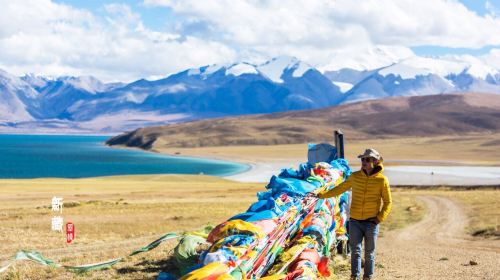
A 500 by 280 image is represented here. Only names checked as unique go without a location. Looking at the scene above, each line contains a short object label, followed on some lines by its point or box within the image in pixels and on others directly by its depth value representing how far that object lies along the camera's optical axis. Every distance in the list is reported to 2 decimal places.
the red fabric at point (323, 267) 12.82
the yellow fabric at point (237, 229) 11.74
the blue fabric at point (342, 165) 17.65
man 11.78
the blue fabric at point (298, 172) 16.19
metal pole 18.28
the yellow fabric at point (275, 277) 10.68
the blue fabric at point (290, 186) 14.56
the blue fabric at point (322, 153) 18.95
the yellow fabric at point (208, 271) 9.40
